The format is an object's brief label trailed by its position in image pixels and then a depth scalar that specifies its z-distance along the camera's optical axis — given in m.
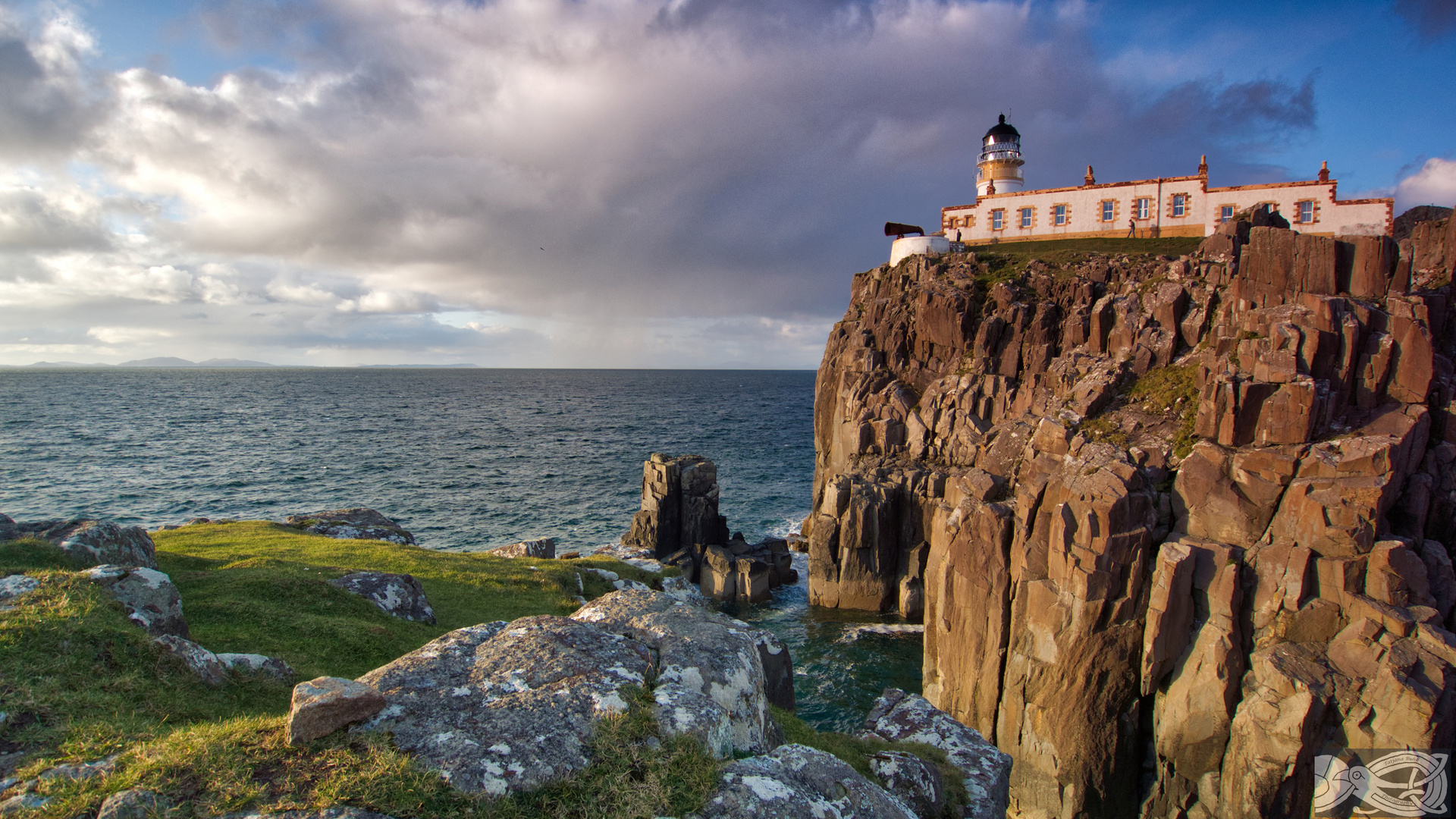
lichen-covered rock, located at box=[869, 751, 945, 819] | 9.12
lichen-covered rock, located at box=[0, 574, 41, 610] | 9.43
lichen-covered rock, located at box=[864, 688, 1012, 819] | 10.44
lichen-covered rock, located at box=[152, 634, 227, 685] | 8.84
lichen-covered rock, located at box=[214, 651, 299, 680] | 9.41
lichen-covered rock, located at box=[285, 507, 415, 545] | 33.41
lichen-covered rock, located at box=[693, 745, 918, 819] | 6.14
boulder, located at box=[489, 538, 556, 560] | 35.84
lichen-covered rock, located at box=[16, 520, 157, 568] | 14.28
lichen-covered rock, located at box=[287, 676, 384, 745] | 6.05
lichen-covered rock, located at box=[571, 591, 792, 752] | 7.55
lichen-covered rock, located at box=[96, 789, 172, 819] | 4.98
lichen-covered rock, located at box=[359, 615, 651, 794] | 6.11
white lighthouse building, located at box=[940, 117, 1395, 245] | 51.44
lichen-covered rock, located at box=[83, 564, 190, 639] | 10.17
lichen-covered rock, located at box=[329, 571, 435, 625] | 17.31
